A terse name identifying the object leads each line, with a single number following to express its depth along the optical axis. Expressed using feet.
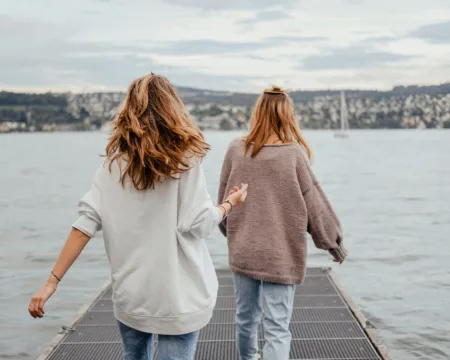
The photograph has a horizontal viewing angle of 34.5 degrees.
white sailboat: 378.08
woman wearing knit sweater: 13.56
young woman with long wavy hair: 9.41
